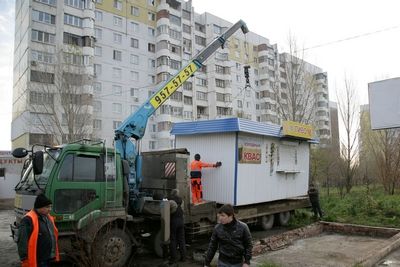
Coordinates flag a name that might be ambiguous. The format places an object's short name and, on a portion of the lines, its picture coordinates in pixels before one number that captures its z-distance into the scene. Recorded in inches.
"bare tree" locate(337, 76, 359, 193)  926.4
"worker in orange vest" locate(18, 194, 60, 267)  182.2
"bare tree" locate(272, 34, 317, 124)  994.1
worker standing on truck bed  413.0
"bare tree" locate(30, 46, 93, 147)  1030.4
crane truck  273.9
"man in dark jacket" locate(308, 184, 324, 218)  548.9
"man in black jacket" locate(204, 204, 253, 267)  171.6
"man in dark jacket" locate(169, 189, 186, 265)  323.9
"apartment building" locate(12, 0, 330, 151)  1112.2
